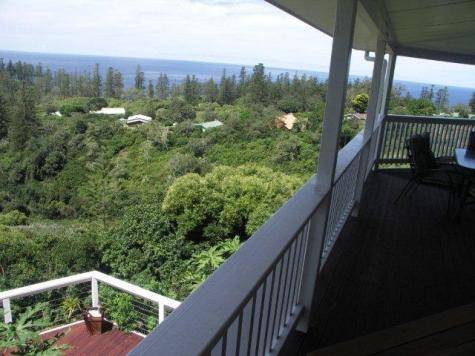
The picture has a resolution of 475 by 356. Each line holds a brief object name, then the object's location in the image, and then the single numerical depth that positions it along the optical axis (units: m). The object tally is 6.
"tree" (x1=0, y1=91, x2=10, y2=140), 15.02
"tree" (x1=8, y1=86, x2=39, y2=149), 15.82
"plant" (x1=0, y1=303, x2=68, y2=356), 3.42
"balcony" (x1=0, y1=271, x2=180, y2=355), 6.72
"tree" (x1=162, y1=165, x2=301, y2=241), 16.52
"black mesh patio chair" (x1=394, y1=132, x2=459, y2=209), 4.00
